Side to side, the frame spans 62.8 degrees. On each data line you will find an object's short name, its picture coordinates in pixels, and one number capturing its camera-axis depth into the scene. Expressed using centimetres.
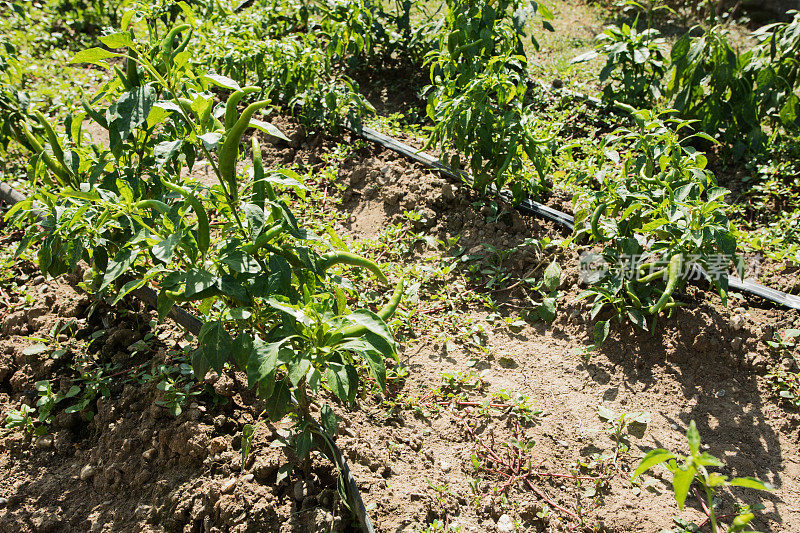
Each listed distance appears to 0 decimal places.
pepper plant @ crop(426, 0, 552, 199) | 362
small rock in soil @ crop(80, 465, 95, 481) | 258
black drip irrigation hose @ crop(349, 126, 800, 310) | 329
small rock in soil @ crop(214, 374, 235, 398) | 270
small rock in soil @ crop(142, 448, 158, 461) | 255
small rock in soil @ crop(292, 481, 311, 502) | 240
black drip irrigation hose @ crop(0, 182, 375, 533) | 228
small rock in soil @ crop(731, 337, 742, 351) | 307
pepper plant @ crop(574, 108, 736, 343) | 293
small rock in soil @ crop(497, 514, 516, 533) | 245
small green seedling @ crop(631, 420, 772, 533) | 159
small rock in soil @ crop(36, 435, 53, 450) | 271
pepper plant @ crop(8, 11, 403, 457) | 202
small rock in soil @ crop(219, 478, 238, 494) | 239
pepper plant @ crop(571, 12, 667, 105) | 445
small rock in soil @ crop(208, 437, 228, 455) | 250
